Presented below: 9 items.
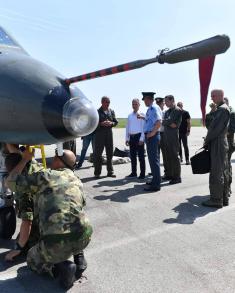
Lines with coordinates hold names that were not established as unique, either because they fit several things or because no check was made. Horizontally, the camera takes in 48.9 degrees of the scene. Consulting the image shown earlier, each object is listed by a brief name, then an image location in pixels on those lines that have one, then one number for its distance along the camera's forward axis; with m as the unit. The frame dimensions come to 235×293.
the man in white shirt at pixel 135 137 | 5.76
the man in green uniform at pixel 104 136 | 5.72
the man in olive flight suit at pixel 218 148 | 3.87
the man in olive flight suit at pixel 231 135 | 4.24
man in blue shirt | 4.74
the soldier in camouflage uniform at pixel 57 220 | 2.15
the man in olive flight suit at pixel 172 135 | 5.23
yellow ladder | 3.18
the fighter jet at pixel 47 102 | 2.20
